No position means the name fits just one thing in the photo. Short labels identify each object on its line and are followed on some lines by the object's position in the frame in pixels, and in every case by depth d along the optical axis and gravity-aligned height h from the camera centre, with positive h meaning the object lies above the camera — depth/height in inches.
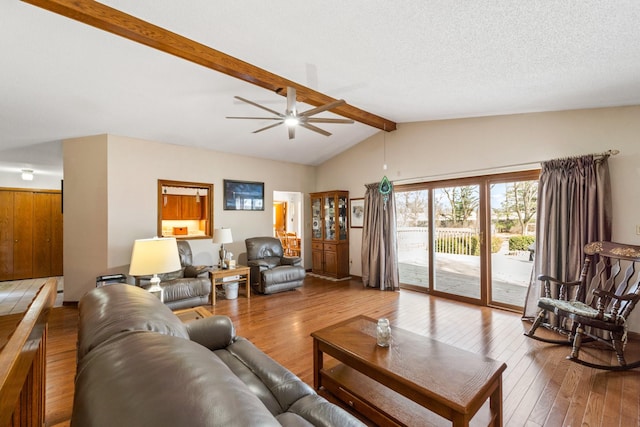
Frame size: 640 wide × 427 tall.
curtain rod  123.4 +25.8
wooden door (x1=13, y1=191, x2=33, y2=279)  238.5 -17.3
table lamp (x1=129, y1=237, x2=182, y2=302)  82.4 -13.0
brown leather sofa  23.0 -16.8
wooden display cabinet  242.2 -19.9
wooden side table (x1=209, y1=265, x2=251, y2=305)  173.4 -39.8
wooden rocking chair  99.2 -37.3
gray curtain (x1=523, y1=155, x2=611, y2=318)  122.6 -0.9
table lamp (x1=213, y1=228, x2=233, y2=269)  192.1 -16.1
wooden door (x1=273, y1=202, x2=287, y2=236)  336.9 -3.5
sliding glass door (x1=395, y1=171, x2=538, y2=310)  157.0 -14.9
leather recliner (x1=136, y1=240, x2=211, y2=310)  149.8 -39.9
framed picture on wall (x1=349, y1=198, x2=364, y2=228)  238.4 +0.9
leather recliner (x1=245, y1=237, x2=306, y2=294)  191.0 -39.2
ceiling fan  107.9 +41.4
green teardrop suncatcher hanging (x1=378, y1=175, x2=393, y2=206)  204.4 +20.8
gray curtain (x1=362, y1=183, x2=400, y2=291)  206.2 -23.1
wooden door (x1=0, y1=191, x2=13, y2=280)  233.0 -17.0
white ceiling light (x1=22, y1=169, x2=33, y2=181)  231.1 +35.0
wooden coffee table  58.2 -38.3
